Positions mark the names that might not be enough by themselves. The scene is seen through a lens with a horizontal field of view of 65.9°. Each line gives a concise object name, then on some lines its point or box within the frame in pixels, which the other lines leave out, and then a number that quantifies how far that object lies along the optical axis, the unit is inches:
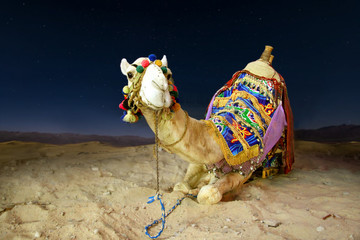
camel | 78.9
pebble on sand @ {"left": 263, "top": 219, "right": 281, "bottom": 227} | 83.4
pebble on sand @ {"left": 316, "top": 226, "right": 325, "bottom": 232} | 79.6
